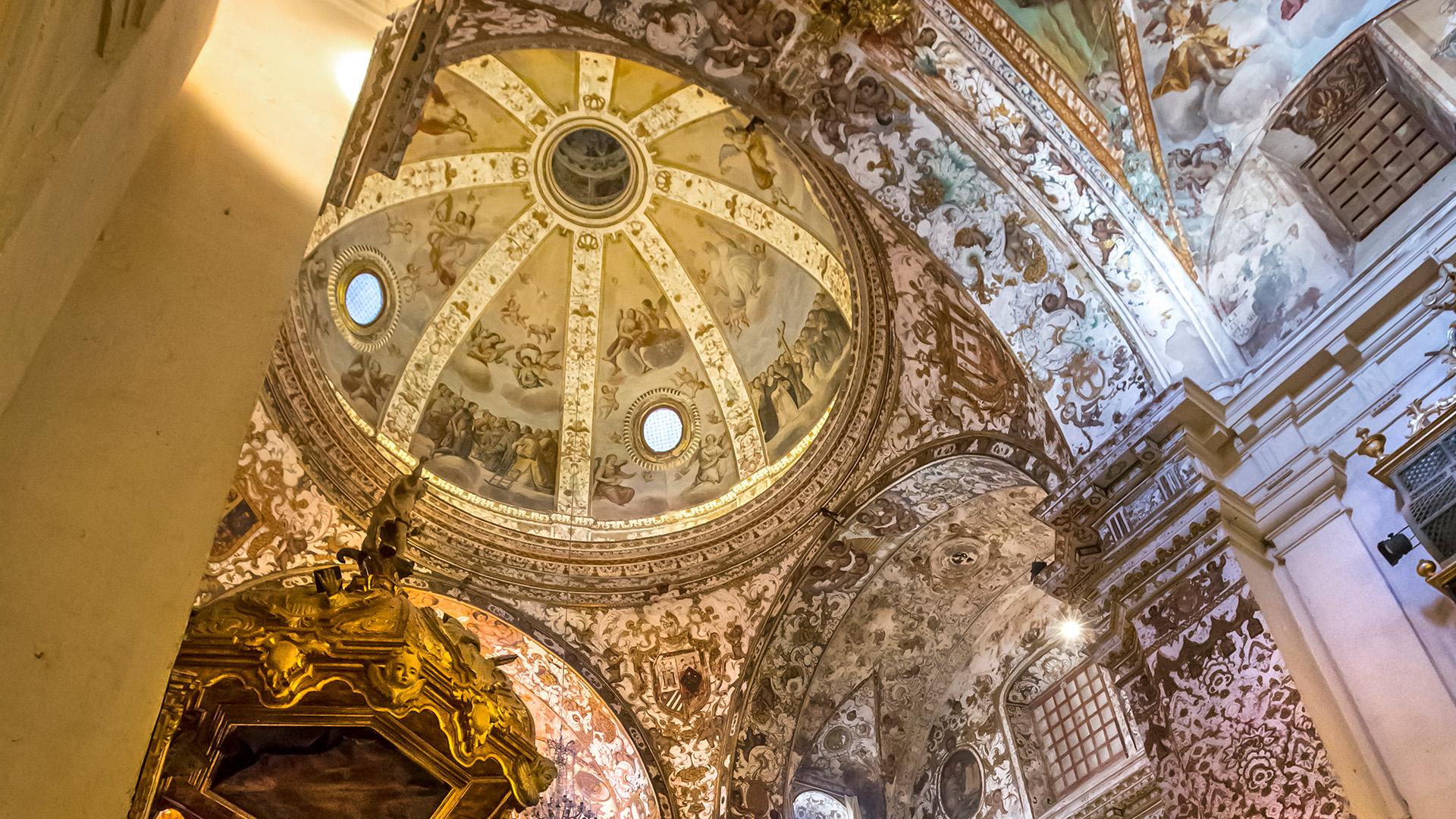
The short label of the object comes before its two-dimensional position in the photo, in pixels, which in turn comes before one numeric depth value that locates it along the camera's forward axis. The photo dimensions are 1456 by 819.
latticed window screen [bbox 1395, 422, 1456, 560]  5.43
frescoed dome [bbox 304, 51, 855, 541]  12.61
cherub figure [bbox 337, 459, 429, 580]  6.91
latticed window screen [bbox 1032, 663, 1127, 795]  10.88
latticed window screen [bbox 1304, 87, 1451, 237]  6.70
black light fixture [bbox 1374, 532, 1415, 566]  5.84
